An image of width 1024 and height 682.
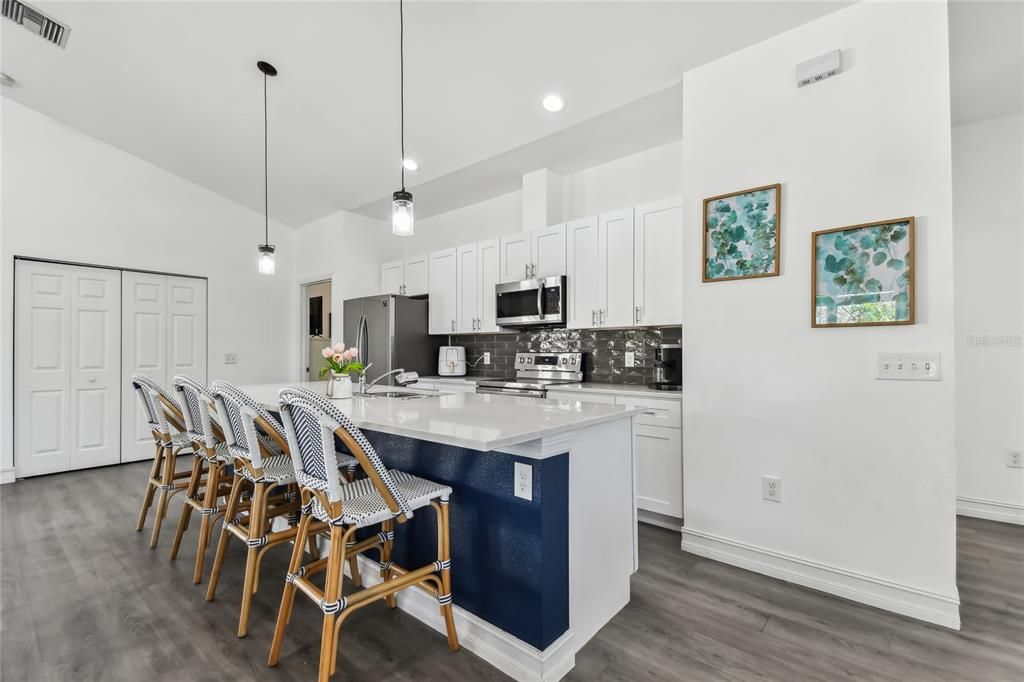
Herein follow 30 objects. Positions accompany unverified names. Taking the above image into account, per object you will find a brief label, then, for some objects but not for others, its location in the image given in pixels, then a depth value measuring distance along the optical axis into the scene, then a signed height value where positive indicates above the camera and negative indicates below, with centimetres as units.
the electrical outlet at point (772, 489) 246 -75
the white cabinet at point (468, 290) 459 +53
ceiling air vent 304 +214
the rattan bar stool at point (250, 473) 196 -56
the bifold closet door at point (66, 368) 434 -22
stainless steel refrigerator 476 +11
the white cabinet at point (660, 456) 297 -71
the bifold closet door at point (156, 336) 491 +9
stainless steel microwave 387 +35
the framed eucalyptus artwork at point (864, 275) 213 +32
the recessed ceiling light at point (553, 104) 315 +161
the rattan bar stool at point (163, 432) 280 -53
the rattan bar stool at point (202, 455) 236 -57
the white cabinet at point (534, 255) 393 +77
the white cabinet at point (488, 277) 442 +63
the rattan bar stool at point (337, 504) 152 -56
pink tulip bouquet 264 -9
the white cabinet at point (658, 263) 324 +57
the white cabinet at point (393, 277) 534 +77
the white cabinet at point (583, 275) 369 +55
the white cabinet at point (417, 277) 507 +73
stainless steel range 379 -28
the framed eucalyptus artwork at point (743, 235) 248 +59
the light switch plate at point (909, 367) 206 -10
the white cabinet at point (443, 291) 480 +55
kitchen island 166 -68
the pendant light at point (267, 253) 339 +68
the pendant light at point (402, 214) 236 +65
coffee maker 334 -14
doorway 581 +25
